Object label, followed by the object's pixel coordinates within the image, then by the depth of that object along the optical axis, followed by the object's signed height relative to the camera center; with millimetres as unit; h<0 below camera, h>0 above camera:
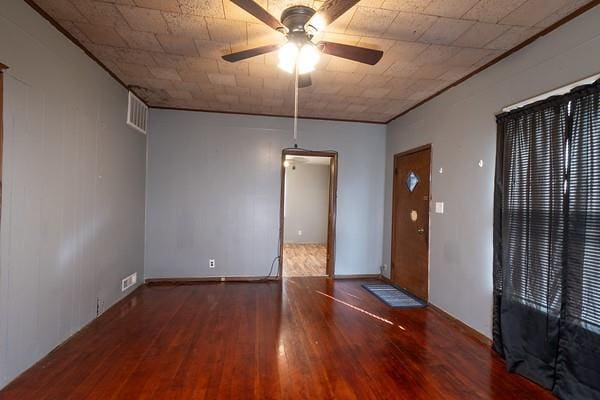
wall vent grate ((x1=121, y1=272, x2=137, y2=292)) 3680 -1082
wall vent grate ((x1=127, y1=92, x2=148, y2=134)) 3707 +1096
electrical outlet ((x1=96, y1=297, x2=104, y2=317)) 3061 -1141
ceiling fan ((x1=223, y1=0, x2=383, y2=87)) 1734 +1062
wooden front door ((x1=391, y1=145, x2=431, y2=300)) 3770 -234
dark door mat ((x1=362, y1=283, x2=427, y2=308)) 3668 -1218
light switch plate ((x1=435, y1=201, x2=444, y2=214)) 3438 -22
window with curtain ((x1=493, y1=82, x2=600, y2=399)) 1828 -243
